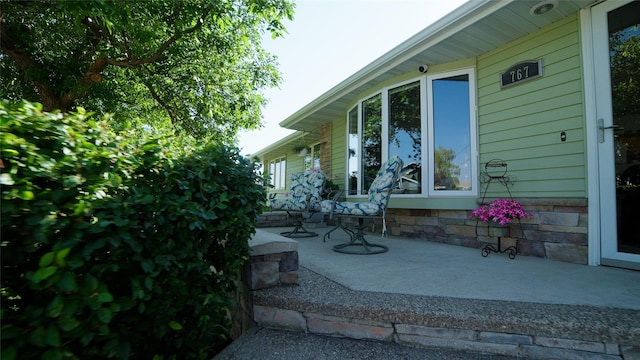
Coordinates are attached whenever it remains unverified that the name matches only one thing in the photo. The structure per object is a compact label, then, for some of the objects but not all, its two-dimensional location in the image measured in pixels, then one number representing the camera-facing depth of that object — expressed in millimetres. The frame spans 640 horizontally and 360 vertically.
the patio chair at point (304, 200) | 4500
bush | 947
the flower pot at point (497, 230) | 3062
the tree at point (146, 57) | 4125
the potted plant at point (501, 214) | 2957
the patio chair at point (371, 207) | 3170
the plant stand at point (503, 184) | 3072
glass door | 2527
